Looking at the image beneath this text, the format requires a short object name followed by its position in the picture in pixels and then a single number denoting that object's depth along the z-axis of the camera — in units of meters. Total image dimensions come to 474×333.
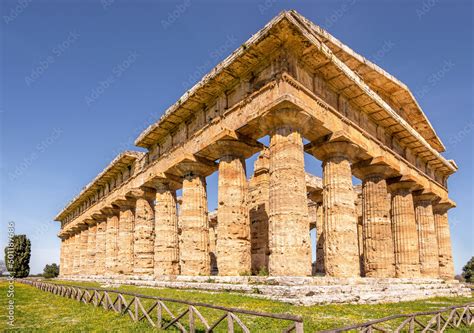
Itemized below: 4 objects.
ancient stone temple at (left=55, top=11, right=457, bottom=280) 14.66
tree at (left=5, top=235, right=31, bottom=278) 46.56
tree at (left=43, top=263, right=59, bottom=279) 56.18
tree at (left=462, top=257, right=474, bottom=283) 44.00
